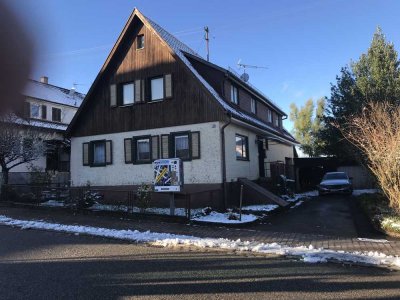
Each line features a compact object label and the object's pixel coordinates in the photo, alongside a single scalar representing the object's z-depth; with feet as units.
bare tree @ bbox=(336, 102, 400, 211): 47.97
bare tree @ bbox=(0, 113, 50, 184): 69.31
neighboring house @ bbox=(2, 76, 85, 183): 84.23
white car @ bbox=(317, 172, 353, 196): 87.42
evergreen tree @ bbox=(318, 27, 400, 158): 103.19
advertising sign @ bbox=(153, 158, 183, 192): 45.80
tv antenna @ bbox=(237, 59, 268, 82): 91.81
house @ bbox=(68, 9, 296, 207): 58.34
